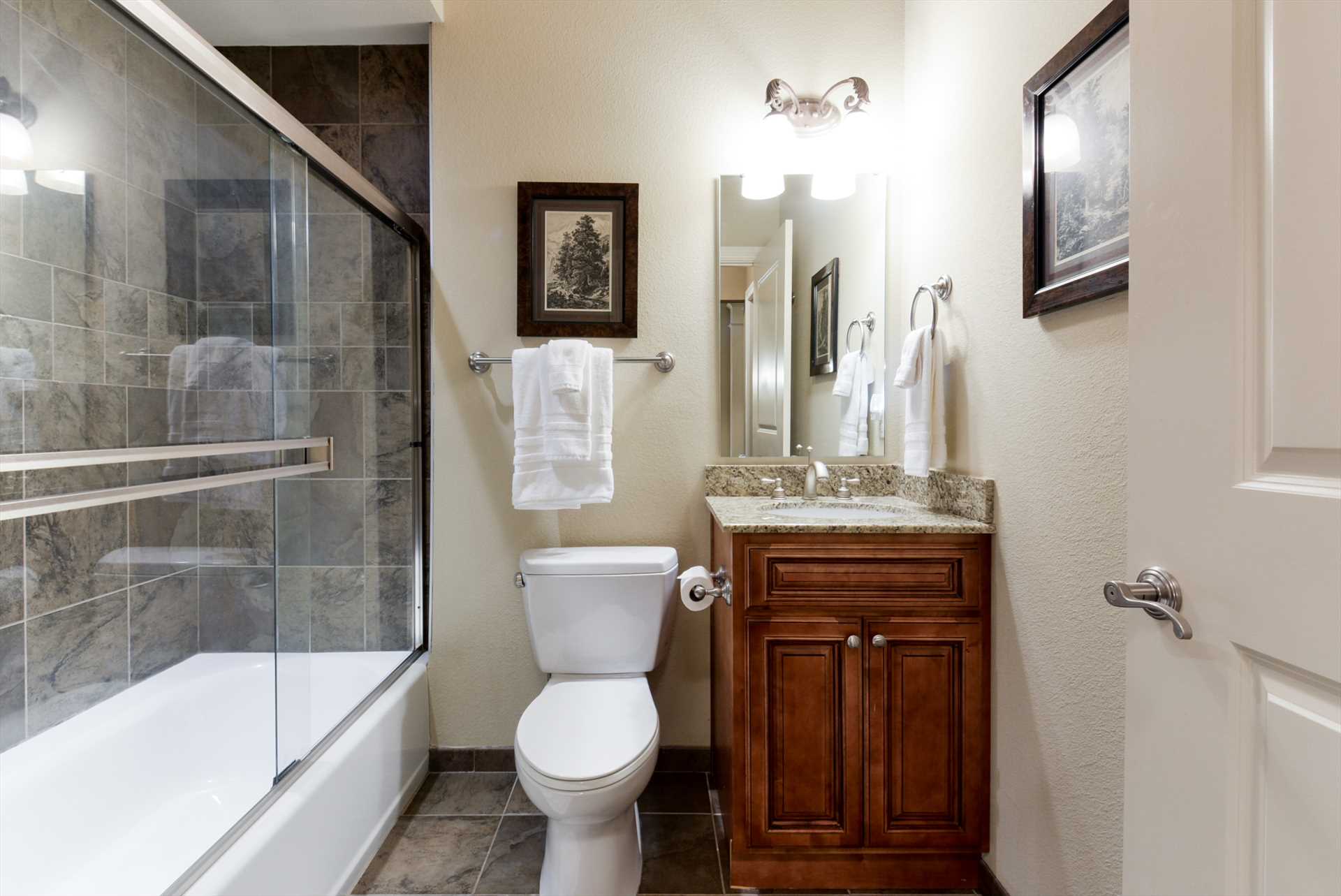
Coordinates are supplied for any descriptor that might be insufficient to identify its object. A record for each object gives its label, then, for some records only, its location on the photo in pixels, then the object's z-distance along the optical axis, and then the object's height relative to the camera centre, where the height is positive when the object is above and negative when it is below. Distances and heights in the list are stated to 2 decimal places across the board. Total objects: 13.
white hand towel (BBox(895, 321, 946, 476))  1.64 +0.08
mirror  2.03 +0.39
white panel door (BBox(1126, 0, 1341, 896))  0.53 +0.00
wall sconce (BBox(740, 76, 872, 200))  1.96 +0.95
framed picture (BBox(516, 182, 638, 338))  2.00 +0.55
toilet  1.36 -0.66
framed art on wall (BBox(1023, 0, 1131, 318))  1.09 +0.51
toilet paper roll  1.64 -0.36
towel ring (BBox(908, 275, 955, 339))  1.70 +0.41
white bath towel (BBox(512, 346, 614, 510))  1.83 -0.04
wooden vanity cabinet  1.50 -0.59
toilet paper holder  1.62 -0.38
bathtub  1.19 -0.71
